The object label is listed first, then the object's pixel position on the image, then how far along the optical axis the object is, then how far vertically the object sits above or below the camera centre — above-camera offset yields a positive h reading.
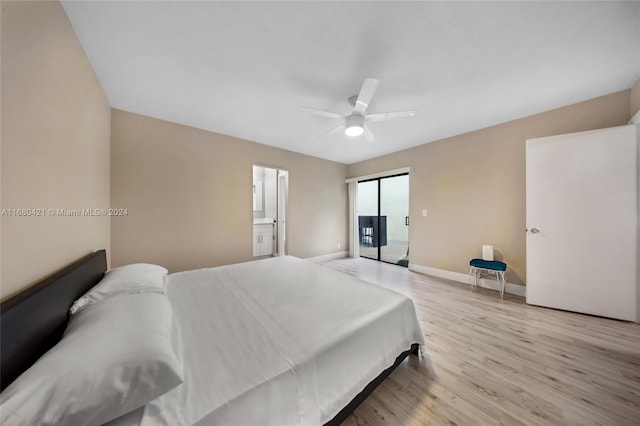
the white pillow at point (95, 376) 0.57 -0.52
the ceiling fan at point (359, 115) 2.01 +1.07
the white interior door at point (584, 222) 2.14 -0.10
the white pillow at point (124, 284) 1.20 -0.49
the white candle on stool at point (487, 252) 3.08 -0.59
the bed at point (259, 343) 0.74 -0.67
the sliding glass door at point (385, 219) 4.61 -0.14
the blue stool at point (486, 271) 2.80 -0.90
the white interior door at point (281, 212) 4.79 +0.01
